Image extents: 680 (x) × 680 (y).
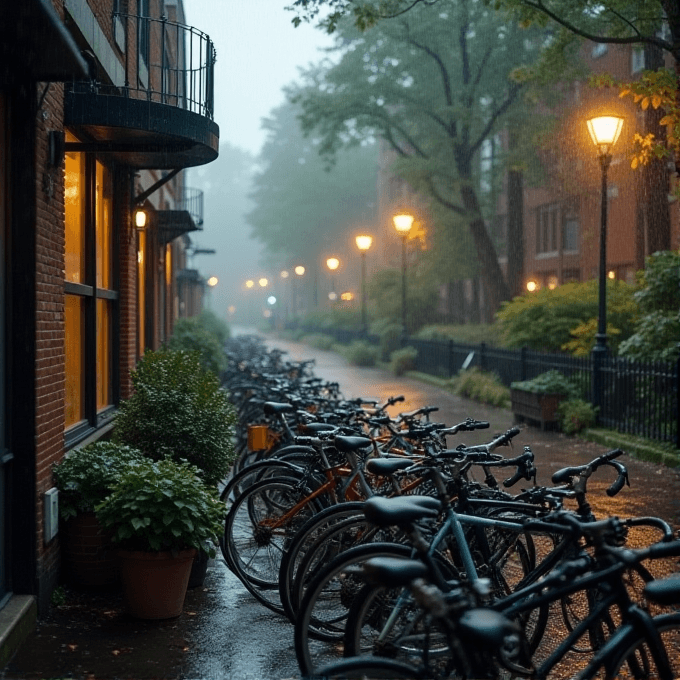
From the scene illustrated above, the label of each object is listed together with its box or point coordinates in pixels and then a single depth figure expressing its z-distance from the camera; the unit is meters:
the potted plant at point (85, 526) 6.56
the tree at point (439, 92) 30.98
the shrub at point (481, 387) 19.97
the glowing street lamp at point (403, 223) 27.39
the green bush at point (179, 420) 7.95
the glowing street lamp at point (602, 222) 14.23
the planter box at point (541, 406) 15.95
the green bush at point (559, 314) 19.19
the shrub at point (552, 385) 15.96
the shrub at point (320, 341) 49.12
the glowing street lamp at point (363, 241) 34.31
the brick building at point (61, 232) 5.81
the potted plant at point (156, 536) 5.93
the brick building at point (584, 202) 24.92
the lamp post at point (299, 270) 73.19
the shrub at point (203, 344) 18.86
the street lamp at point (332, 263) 47.22
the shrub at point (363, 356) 34.97
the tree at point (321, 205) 73.12
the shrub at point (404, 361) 30.34
